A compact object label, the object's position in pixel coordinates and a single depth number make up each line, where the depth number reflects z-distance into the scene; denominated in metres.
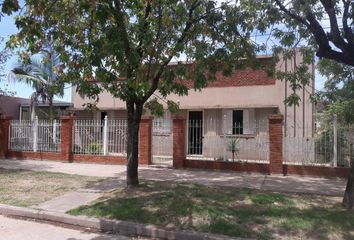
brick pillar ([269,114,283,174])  13.83
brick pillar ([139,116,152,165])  15.67
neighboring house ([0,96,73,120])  27.98
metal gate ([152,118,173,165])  16.73
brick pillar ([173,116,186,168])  15.12
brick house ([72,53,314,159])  18.56
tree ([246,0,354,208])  8.70
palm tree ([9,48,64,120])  23.39
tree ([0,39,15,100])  19.43
